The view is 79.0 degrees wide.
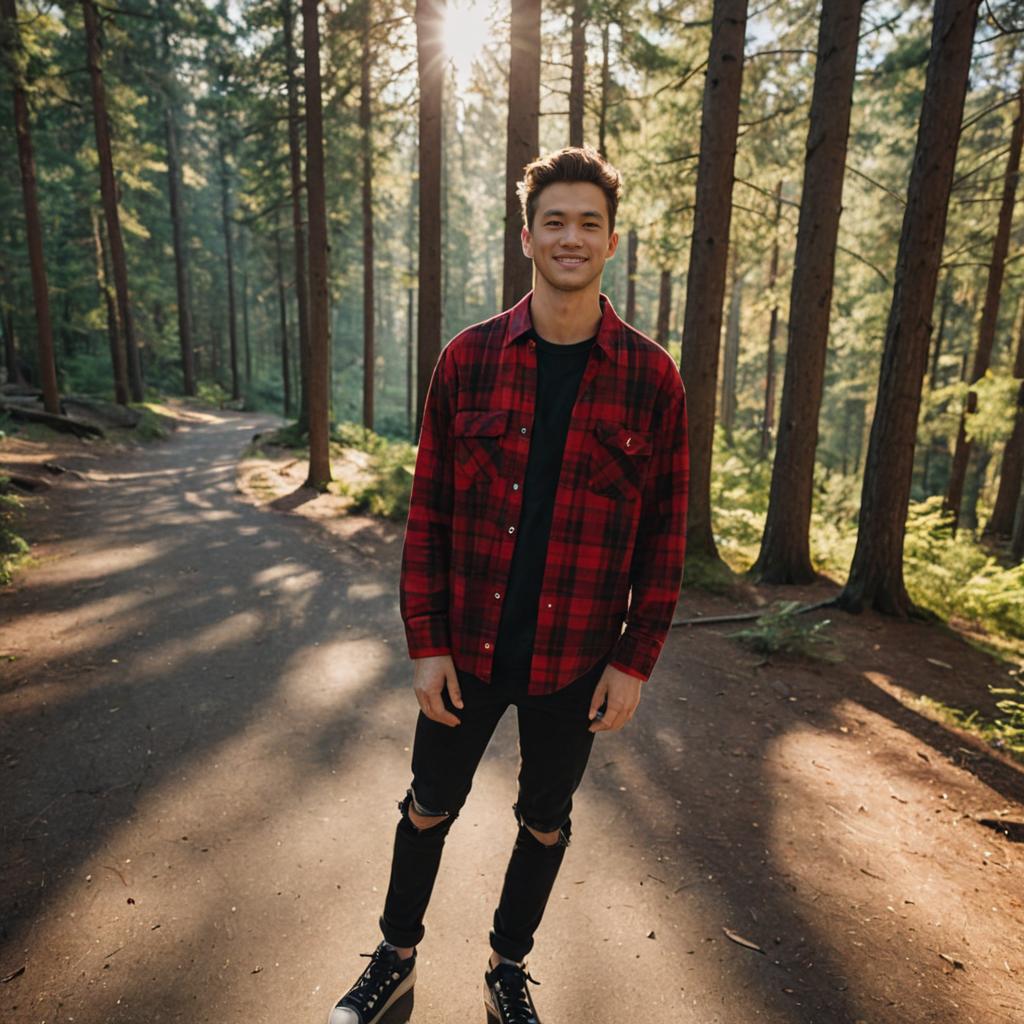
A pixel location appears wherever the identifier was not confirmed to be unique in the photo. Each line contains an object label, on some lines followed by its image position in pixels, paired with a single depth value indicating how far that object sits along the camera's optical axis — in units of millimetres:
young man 2139
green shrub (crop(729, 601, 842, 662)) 6625
